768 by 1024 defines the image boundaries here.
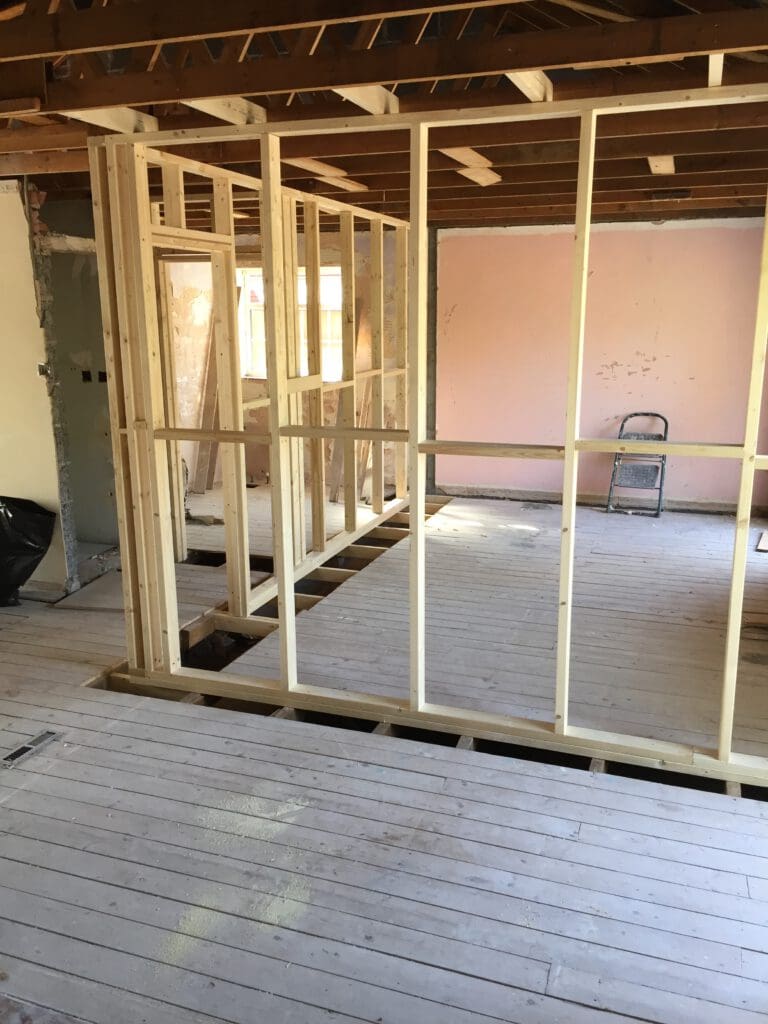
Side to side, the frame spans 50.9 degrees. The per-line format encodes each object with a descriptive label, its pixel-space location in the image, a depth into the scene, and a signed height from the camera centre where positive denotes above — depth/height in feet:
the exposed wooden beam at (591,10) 11.51 +4.67
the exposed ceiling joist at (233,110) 10.55 +3.04
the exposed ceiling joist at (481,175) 15.87 +3.27
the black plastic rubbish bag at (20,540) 15.99 -3.92
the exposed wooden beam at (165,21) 7.59 +3.13
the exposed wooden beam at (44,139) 12.37 +3.07
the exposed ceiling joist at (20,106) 10.37 +2.98
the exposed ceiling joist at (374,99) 9.89 +2.99
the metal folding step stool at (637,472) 25.00 -4.10
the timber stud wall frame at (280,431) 9.73 -1.27
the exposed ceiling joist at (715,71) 8.71 +2.87
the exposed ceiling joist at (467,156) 13.96 +3.19
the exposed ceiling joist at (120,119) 10.63 +2.94
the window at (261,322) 28.22 +0.64
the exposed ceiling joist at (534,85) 9.18 +2.91
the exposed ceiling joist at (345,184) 17.15 +3.32
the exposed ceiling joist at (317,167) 14.71 +3.21
